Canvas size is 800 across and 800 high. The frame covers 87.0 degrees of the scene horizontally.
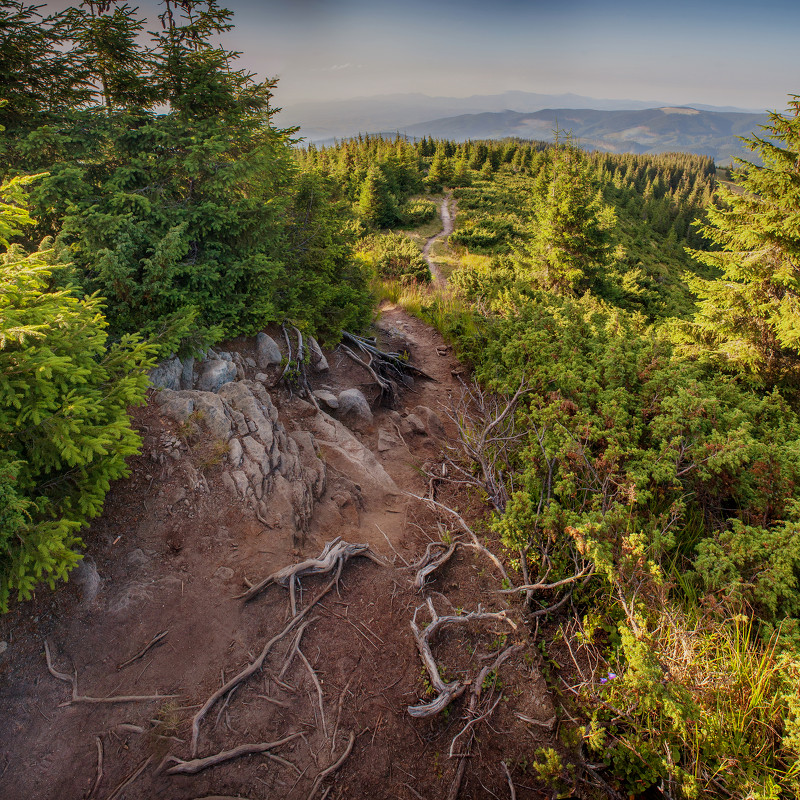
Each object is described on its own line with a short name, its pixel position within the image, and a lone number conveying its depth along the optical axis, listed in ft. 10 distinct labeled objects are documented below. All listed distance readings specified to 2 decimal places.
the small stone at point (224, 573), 14.97
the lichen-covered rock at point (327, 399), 27.14
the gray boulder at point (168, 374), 19.69
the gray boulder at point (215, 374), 21.91
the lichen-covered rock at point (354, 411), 27.86
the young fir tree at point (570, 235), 41.88
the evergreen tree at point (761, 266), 24.44
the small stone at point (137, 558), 14.38
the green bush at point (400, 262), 62.13
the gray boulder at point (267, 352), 25.57
